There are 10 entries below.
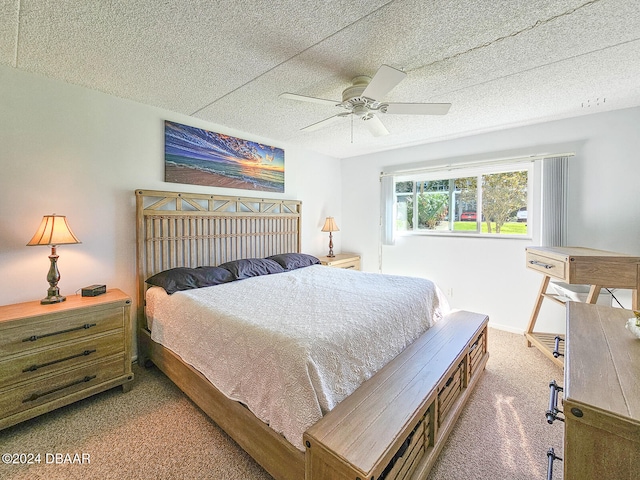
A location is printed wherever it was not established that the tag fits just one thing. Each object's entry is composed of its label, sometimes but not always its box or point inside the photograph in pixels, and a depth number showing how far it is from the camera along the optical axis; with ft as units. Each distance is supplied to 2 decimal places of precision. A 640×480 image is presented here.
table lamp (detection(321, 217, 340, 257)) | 14.94
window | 11.72
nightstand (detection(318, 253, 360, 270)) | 13.88
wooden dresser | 2.36
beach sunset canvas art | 9.71
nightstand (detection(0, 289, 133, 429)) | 5.77
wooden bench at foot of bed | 3.64
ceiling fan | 6.08
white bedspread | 4.38
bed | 4.14
